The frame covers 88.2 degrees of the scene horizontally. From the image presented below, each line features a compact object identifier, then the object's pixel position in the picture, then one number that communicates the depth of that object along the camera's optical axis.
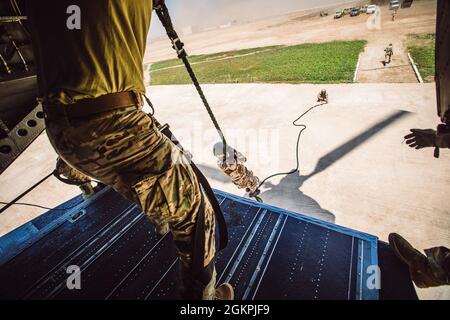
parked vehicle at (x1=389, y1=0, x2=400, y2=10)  27.19
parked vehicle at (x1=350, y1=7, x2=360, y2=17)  34.06
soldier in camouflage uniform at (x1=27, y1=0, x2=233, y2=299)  1.29
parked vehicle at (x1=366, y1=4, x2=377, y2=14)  31.92
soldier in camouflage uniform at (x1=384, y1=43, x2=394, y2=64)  10.05
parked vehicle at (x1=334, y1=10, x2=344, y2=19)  35.66
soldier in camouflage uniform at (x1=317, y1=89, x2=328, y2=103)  7.25
